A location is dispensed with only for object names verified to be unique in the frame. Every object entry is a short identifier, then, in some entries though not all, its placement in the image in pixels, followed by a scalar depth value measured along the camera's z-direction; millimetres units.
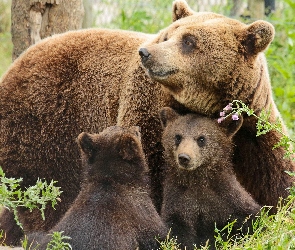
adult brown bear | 14961
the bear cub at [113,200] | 12984
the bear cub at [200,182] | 14508
